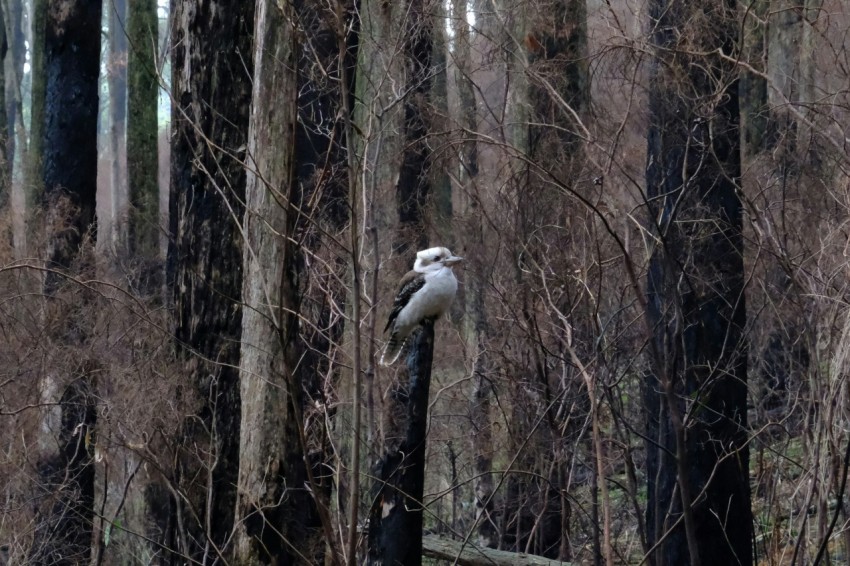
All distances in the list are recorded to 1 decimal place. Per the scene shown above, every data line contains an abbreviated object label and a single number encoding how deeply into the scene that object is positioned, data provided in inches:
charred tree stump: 377.4
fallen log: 576.7
